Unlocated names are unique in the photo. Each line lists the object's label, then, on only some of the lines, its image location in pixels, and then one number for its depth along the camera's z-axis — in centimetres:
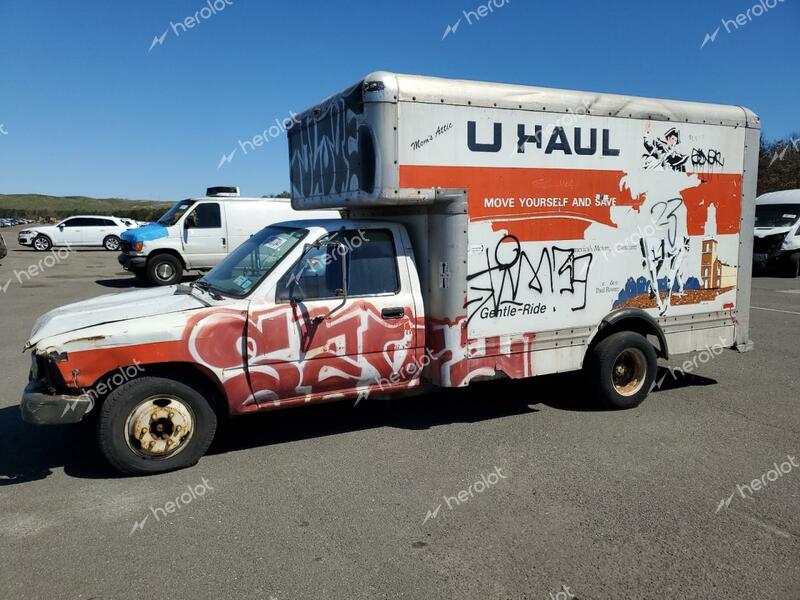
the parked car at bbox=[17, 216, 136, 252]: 2995
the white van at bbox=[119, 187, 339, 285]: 1529
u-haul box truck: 444
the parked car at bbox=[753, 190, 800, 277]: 1858
